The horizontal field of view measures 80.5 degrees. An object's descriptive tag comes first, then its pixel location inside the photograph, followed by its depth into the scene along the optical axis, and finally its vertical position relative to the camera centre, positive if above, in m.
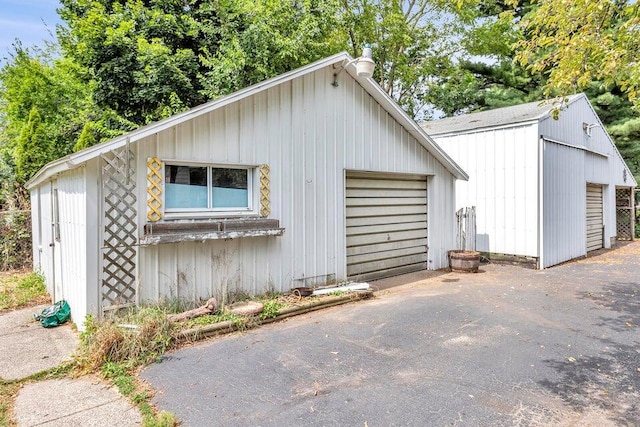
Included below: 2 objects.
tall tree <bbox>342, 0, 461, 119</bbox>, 17.45 +8.24
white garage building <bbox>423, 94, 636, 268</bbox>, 9.73 +0.84
